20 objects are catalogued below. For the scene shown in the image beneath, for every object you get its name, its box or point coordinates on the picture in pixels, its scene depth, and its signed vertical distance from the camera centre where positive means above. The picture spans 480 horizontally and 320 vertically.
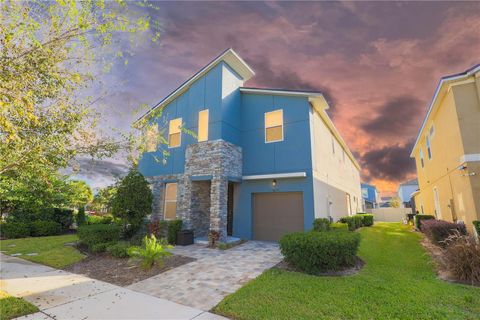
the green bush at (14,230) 14.14 -1.52
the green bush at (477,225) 7.45 -0.55
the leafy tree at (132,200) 11.69 +0.29
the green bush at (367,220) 19.27 -1.09
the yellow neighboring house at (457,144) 8.69 +2.76
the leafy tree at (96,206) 33.15 -0.08
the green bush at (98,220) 19.62 -1.23
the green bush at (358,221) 16.50 -1.00
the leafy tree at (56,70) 4.23 +2.83
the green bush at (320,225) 10.20 -0.79
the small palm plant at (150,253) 7.31 -1.49
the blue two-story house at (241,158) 11.66 +2.60
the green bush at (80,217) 18.48 -0.93
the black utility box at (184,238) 11.32 -1.55
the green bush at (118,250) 8.52 -1.65
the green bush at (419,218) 14.63 -0.69
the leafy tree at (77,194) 17.88 +0.86
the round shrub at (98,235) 10.02 -1.28
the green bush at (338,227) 10.43 -0.91
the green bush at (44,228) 15.17 -1.53
